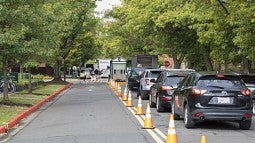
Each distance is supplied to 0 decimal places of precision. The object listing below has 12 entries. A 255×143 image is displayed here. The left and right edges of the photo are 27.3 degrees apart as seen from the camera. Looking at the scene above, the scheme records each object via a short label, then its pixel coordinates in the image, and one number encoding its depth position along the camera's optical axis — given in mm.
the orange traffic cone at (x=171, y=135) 10094
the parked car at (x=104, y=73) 86062
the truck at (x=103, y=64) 91381
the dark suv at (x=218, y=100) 14125
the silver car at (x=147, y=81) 26625
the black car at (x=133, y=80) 34294
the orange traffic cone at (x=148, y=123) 14547
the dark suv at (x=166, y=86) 19578
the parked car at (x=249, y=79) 19927
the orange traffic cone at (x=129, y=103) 22888
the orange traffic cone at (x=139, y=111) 18744
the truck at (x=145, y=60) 52812
